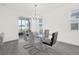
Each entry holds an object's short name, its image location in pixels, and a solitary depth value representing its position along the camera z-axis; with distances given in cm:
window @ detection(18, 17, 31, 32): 664
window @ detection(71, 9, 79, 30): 327
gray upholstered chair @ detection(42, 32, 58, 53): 234
